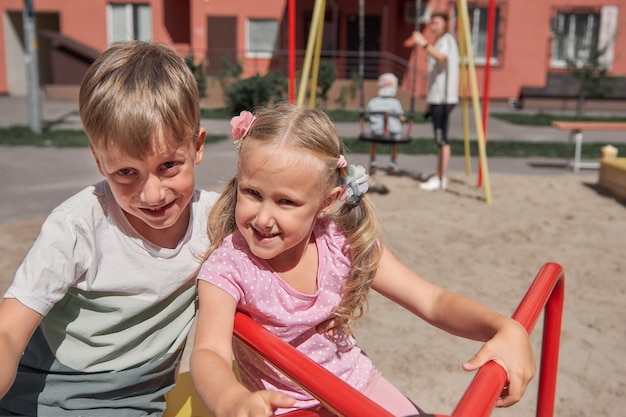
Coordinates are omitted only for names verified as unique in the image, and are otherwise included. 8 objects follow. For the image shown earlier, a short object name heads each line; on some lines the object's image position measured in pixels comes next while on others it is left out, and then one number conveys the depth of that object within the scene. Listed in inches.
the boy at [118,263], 53.3
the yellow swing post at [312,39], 228.1
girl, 52.6
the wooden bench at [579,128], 293.2
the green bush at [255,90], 587.2
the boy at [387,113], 279.9
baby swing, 258.5
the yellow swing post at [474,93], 239.5
